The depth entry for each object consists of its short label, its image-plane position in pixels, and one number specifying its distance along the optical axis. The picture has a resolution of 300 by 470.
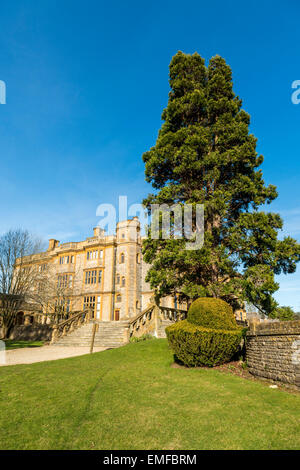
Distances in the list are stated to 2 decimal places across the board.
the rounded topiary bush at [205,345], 9.34
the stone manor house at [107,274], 31.09
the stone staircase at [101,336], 16.89
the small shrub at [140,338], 15.98
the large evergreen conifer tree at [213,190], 12.41
